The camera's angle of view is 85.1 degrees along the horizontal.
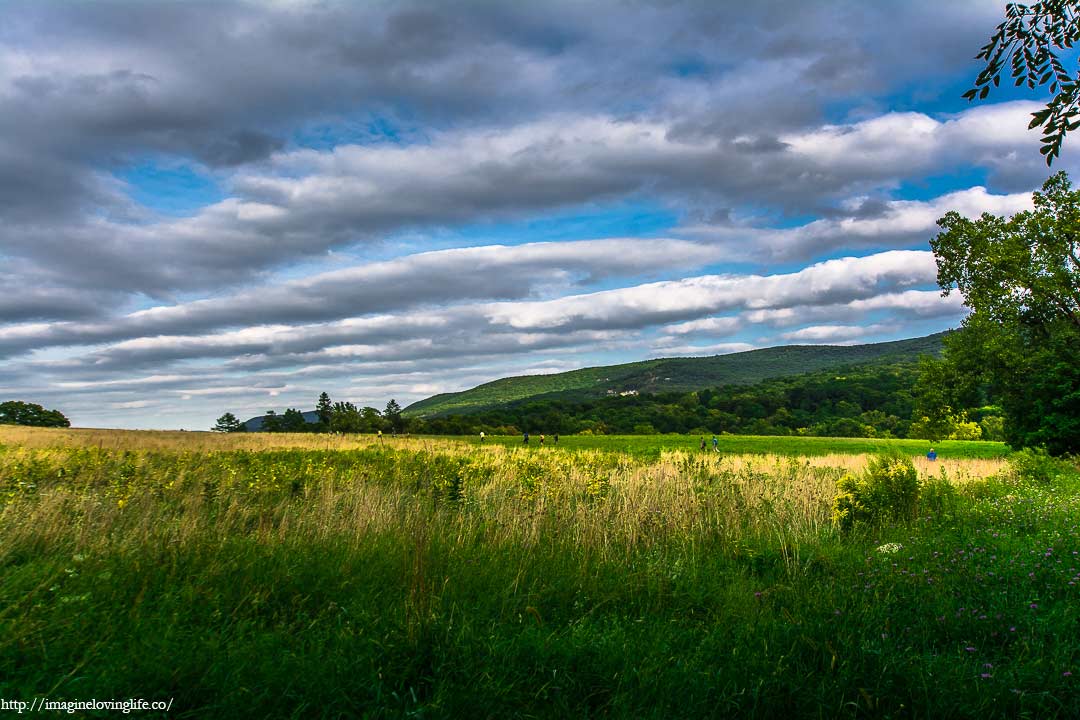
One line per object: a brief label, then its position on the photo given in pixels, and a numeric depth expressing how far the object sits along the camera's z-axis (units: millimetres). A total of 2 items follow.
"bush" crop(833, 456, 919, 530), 11188
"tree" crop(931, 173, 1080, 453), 27750
